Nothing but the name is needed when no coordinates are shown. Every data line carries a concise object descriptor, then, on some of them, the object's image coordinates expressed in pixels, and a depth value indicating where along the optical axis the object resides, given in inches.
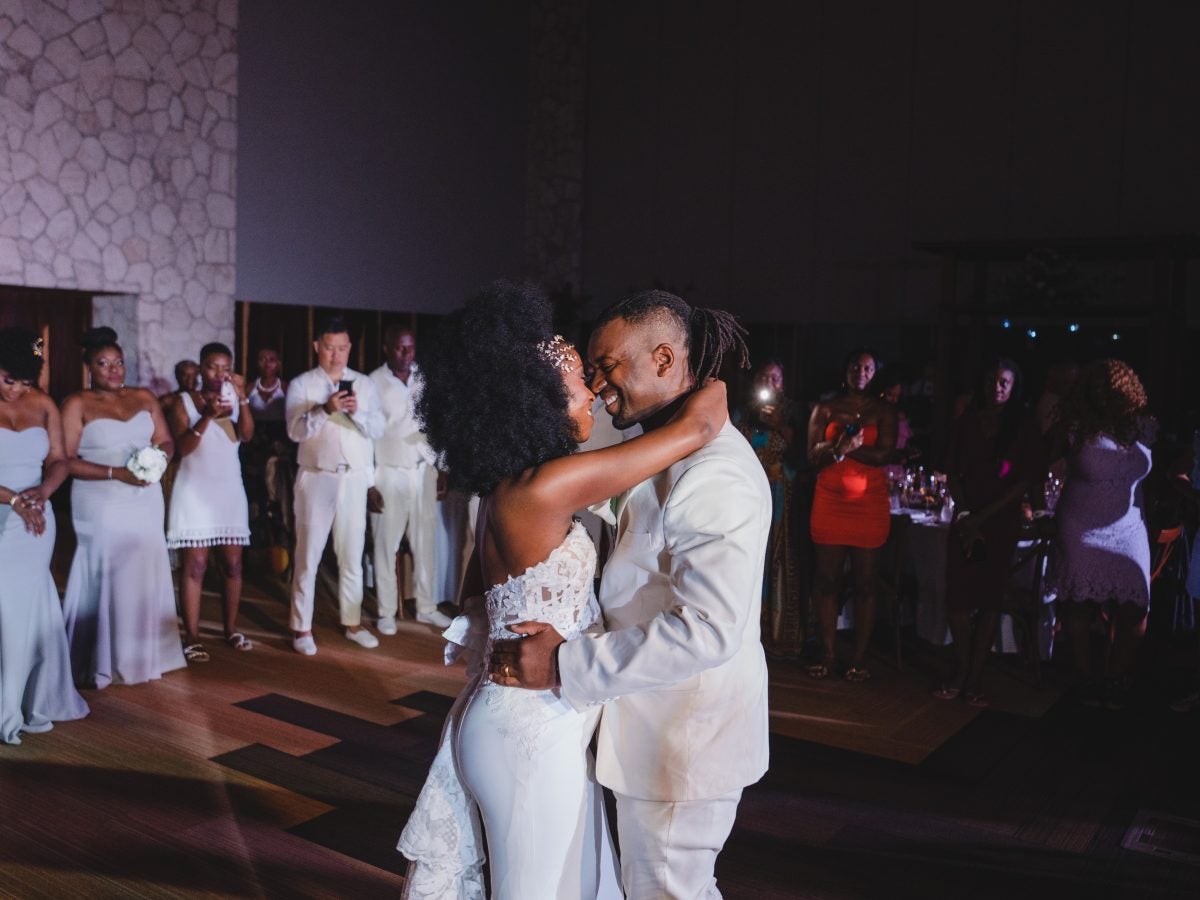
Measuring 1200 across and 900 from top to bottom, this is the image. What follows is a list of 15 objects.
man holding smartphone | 222.8
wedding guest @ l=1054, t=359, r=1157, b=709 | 196.1
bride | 75.9
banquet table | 222.7
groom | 72.8
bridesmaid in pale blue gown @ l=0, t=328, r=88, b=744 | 169.2
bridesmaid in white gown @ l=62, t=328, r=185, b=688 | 192.1
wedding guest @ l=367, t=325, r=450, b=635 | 240.7
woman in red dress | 209.8
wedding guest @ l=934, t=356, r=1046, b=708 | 196.9
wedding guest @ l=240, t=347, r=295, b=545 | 291.3
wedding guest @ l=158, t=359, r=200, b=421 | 282.8
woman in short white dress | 212.7
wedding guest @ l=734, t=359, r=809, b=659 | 222.8
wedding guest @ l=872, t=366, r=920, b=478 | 215.9
